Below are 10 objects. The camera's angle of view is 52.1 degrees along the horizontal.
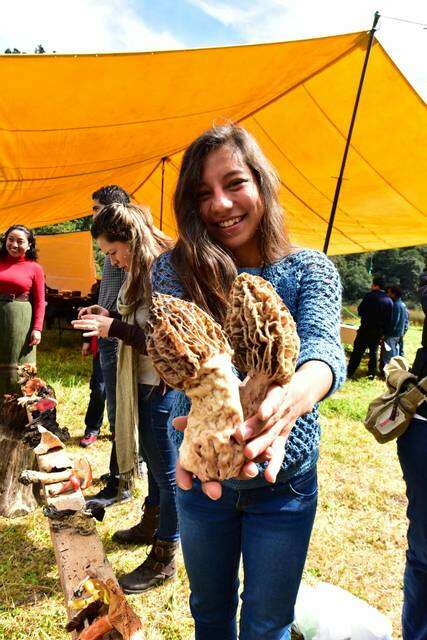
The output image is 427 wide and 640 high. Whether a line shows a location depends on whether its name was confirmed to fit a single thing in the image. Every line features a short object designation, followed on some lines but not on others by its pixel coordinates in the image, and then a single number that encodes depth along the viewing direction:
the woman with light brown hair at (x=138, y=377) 2.53
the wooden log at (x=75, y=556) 1.79
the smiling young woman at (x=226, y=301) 1.34
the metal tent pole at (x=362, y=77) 4.50
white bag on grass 2.06
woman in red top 4.57
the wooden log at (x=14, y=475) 3.45
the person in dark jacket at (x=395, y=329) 8.77
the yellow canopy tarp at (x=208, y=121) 4.20
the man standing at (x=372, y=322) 8.55
